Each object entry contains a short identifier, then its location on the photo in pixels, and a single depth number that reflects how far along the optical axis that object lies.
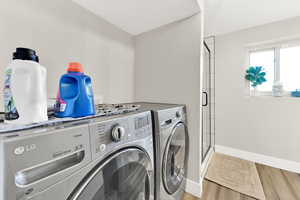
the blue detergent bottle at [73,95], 0.56
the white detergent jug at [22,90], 0.43
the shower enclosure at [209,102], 2.07
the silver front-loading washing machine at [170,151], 0.86
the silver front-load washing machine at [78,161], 0.29
